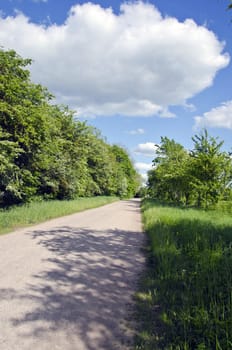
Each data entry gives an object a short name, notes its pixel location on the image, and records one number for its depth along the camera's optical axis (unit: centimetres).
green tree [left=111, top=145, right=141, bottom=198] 5188
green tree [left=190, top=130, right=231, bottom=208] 1538
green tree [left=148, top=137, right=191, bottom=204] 1923
